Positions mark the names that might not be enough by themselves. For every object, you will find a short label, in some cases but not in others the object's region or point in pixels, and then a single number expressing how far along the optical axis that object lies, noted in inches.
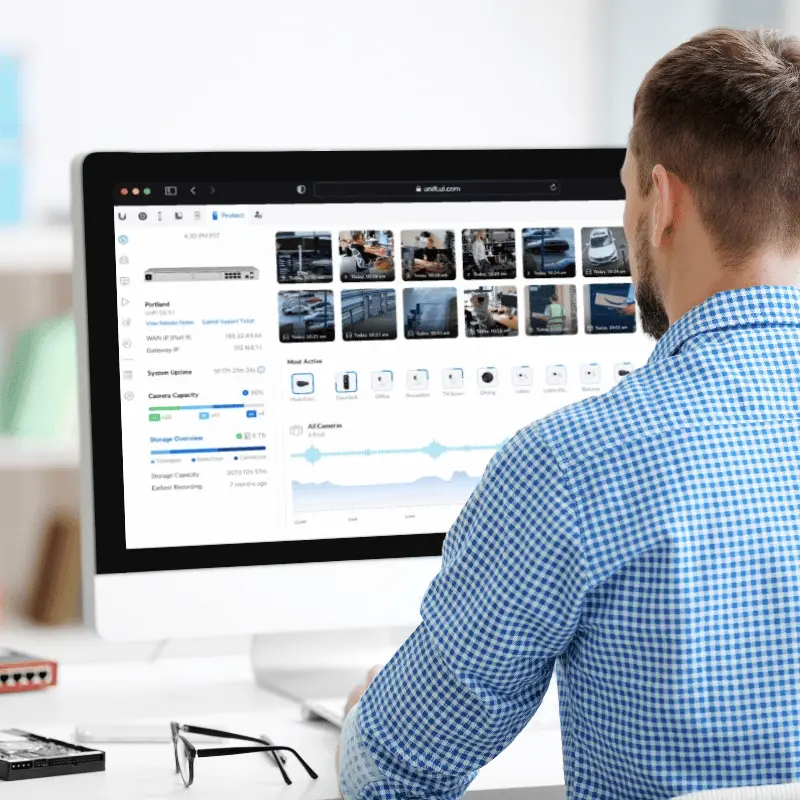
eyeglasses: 87.2
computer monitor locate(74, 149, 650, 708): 95.0
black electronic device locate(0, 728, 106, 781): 87.9
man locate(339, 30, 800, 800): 78.9
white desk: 87.0
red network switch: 102.0
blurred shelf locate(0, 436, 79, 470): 120.4
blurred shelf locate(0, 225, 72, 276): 120.7
